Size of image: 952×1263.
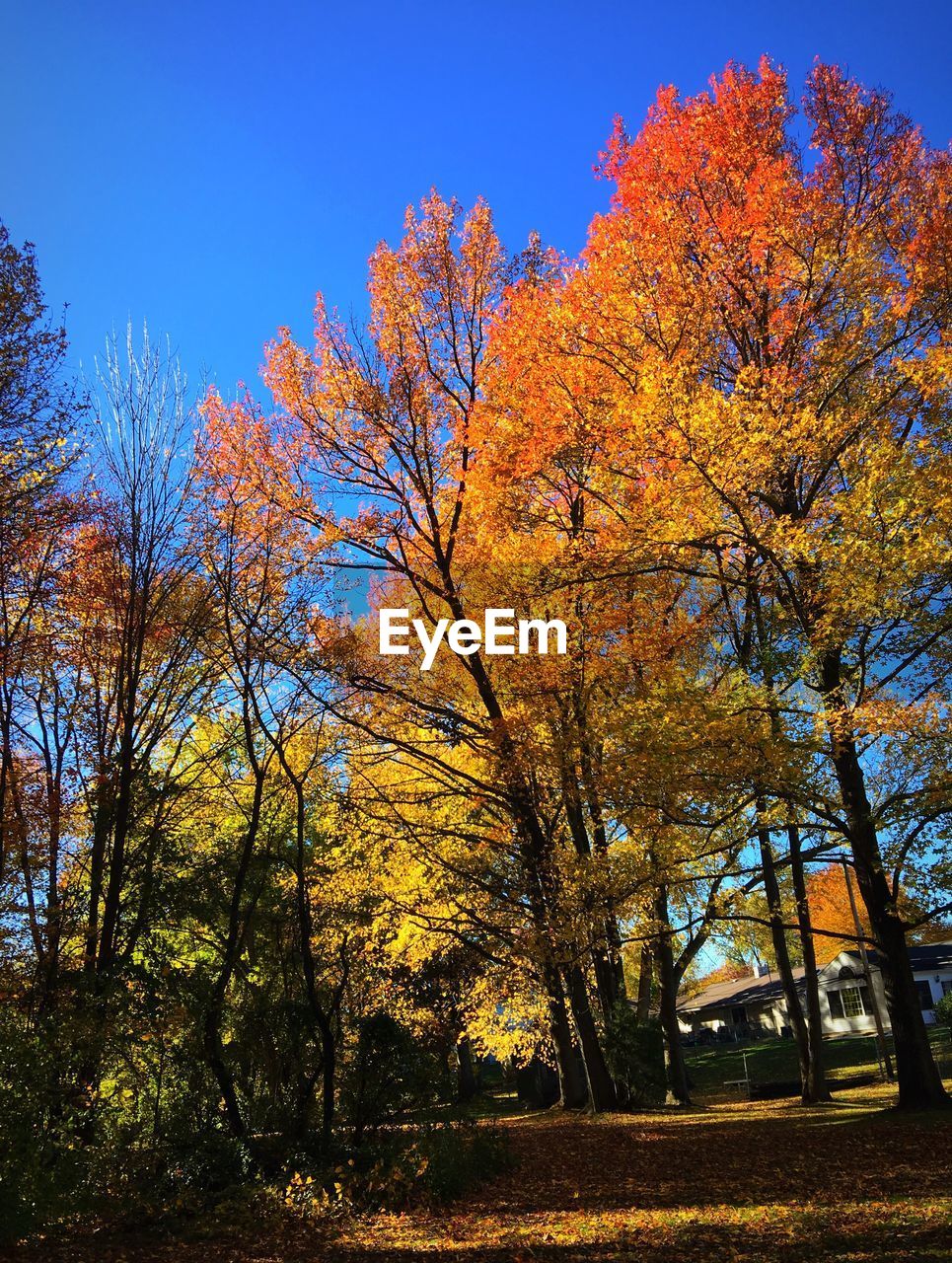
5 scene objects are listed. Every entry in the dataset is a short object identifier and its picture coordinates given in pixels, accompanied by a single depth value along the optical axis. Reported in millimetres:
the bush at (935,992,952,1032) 27855
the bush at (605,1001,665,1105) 18359
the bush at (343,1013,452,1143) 10812
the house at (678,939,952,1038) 36688
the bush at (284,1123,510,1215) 8930
